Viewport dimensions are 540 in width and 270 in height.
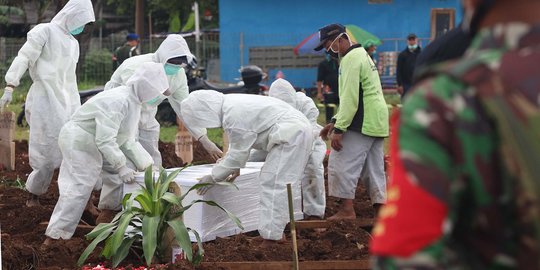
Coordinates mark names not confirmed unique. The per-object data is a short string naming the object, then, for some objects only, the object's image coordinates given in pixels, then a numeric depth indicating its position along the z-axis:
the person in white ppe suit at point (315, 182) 10.09
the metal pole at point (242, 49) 29.42
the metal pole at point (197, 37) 28.50
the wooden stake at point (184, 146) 13.14
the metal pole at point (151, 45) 27.35
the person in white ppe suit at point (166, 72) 10.71
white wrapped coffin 8.72
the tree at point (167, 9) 35.56
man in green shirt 9.53
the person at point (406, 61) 19.58
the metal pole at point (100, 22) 36.72
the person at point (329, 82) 20.48
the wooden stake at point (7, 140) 13.00
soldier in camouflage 2.28
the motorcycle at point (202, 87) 19.48
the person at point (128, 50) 20.39
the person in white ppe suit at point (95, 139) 8.68
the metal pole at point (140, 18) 30.58
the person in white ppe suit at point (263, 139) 8.55
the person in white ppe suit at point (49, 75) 10.77
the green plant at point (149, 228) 7.38
